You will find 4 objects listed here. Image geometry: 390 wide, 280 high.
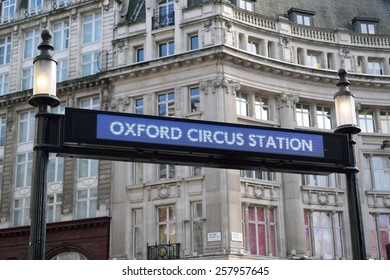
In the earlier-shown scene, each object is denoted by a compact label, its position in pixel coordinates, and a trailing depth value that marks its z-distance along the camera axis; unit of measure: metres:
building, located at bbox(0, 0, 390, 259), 33.69
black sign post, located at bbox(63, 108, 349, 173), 10.14
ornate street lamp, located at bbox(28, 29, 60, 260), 9.31
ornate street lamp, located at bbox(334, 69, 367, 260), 11.34
